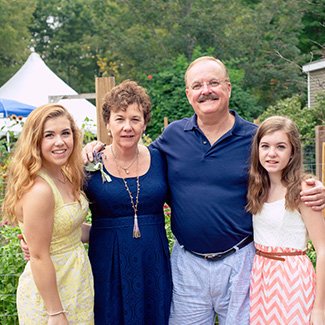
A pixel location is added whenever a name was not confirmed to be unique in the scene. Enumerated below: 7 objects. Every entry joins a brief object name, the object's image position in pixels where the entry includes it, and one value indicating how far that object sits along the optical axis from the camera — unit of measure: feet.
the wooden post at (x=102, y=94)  15.52
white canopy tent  61.22
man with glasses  10.90
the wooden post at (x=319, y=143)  22.65
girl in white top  10.26
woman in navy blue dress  10.89
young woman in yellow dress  9.57
